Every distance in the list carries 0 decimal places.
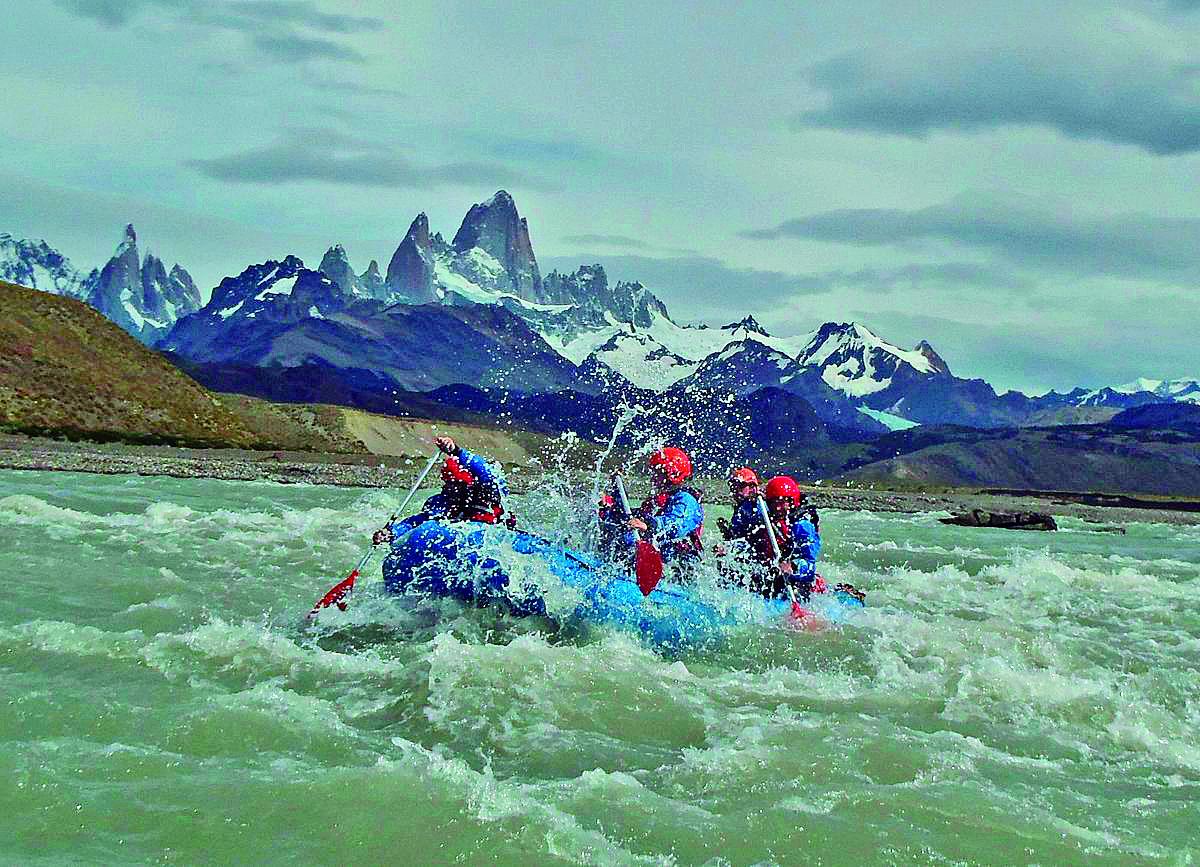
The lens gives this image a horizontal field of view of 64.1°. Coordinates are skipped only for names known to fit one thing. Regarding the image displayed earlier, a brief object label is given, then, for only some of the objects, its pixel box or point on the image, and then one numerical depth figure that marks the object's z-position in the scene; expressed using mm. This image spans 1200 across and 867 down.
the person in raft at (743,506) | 16422
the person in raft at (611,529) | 15991
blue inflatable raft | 13547
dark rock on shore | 52344
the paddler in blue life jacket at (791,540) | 15758
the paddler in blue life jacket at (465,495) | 14617
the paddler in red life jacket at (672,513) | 15531
